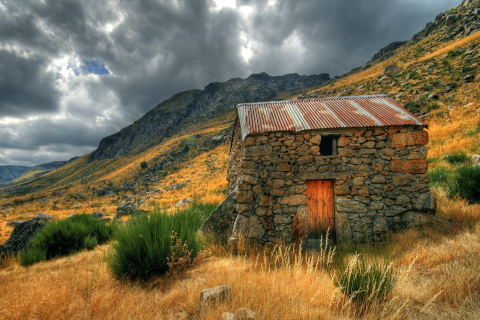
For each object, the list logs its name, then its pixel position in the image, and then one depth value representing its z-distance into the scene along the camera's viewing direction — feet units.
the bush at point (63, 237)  24.70
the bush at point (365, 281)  9.35
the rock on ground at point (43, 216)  44.61
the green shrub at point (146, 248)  13.15
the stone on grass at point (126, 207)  45.05
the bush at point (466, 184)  22.63
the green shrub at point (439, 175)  27.55
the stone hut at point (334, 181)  18.62
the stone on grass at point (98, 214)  47.75
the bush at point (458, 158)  32.73
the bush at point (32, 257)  22.88
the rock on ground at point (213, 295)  9.06
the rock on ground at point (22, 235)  26.55
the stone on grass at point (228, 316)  7.93
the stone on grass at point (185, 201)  43.15
